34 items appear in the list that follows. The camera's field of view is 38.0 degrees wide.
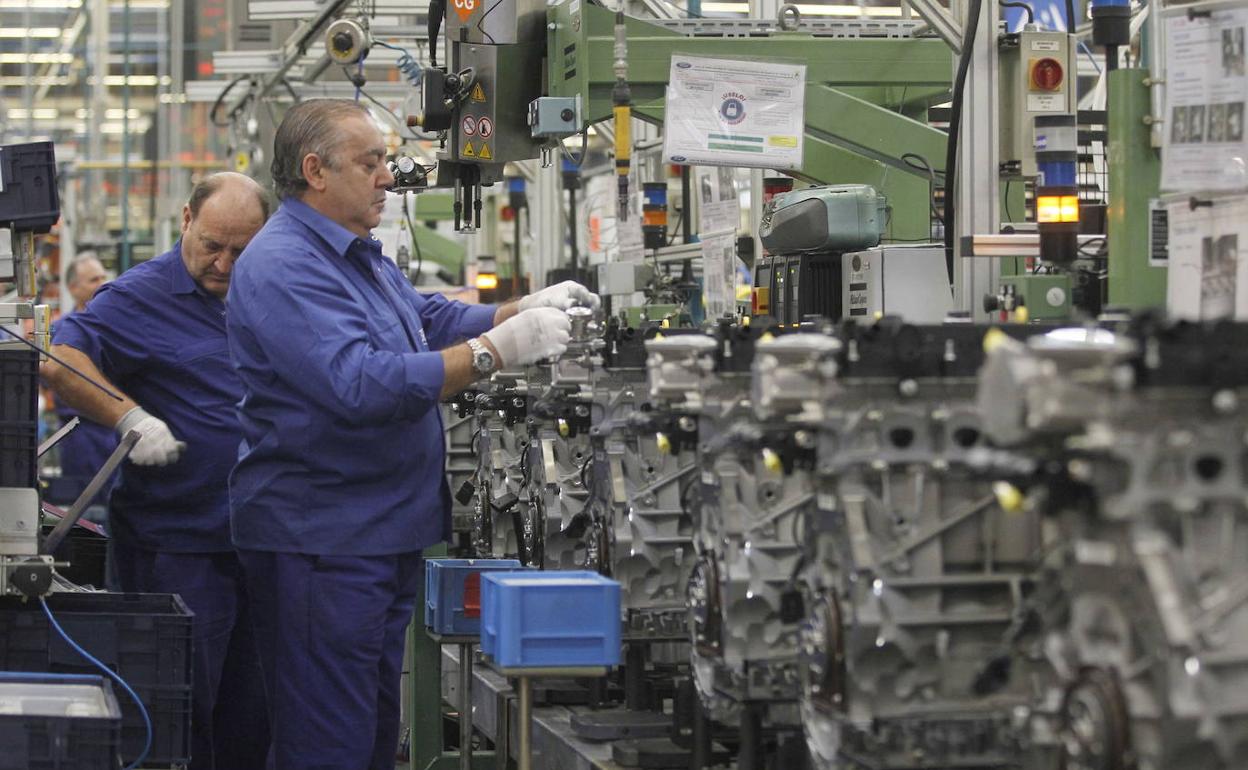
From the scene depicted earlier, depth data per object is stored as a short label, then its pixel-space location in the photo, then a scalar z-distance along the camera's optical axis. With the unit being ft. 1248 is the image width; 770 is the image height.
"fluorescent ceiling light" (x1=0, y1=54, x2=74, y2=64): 57.31
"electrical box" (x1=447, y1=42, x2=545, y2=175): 18.26
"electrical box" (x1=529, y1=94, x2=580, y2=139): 17.39
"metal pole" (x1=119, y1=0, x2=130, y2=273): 41.98
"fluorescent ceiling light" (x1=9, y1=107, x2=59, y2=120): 61.93
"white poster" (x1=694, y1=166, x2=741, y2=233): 21.66
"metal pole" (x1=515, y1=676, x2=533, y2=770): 13.19
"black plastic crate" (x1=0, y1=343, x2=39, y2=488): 12.71
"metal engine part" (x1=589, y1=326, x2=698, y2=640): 13.96
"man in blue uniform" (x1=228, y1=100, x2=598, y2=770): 12.80
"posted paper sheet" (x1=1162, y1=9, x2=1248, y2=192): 11.07
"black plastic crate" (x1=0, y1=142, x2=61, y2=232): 14.37
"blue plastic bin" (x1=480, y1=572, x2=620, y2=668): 12.44
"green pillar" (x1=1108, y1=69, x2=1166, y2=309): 12.14
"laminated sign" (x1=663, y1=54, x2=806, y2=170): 17.58
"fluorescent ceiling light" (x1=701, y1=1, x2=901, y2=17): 25.14
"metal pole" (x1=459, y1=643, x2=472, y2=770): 17.43
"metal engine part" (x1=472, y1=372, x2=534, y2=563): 18.08
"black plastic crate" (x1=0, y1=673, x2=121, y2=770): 10.75
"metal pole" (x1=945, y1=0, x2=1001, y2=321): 15.34
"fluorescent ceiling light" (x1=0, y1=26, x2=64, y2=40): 53.84
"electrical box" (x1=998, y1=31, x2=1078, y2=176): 15.11
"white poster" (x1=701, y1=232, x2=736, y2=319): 20.83
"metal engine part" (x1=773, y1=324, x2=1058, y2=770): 9.57
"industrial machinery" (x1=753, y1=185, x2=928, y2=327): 15.94
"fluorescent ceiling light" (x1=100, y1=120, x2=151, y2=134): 61.05
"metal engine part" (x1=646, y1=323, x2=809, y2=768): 11.46
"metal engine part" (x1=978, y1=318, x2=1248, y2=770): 7.23
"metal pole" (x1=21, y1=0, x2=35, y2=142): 49.29
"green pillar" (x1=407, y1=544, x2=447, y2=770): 18.74
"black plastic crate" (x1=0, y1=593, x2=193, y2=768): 13.30
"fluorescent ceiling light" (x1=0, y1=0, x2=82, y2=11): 52.54
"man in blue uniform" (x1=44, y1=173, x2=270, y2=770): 16.74
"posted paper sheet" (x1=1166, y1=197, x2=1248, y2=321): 10.93
